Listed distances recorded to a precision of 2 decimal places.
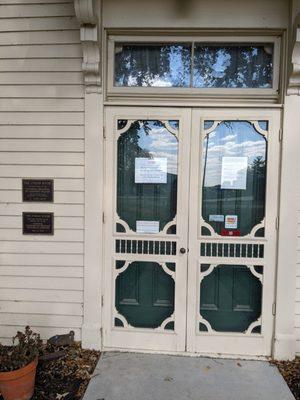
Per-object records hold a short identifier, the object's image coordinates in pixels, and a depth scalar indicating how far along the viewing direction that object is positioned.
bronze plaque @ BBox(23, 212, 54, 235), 3.32
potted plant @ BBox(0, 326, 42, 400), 2.63
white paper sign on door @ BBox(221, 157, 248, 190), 3.24
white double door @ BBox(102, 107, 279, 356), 3.22
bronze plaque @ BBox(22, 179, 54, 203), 3.30
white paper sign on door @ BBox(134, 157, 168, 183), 3.28
